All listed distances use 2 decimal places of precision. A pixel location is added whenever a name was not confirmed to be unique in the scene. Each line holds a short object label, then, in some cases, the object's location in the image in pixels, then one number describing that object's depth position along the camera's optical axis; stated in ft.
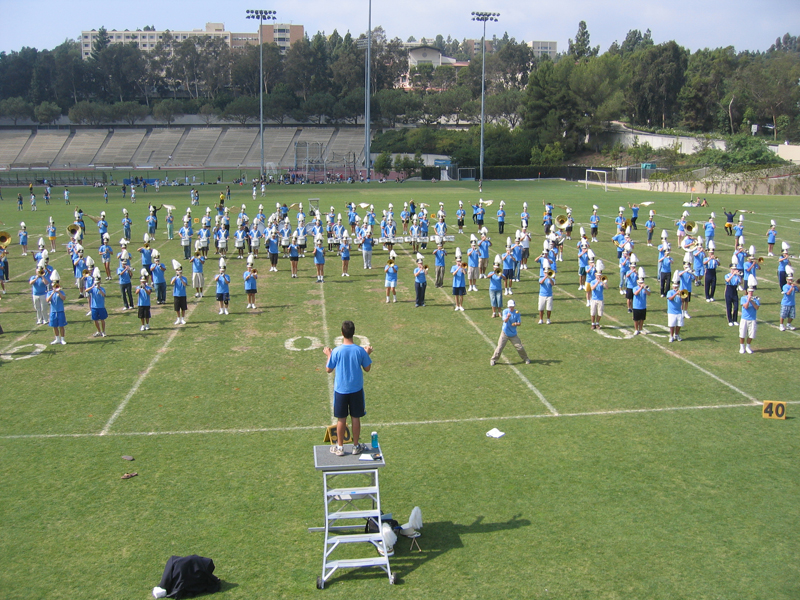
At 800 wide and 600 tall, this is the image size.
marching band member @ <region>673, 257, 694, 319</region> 58.49
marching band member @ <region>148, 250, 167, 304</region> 64.85
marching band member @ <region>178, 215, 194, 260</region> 86.48
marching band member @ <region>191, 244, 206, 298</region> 69.41
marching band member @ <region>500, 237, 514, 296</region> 70.69
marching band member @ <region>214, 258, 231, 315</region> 62.49
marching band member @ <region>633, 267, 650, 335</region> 53.62
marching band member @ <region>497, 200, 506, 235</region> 109.94
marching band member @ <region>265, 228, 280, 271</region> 84.12
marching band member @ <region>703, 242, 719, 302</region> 65.72
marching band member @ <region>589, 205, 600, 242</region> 99.60
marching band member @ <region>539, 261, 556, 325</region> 58.13
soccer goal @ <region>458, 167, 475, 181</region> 255.91
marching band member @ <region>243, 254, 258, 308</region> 64.18
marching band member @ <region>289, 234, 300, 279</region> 80.28
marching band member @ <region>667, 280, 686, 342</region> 51.88
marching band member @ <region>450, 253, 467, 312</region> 62.39
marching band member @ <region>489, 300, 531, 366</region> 47.01
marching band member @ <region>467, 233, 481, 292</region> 69.82
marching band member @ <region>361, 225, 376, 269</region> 83.82
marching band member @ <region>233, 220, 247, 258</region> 91.66
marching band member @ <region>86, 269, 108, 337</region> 54.65
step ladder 23.73
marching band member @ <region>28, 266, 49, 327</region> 57.72
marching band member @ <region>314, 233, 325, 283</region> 76.63
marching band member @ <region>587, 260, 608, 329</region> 56.13
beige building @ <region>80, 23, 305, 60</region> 555.28
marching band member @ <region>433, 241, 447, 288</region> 72.54
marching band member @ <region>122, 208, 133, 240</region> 101.02
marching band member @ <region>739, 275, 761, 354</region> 49.57
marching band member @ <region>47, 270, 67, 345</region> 52.42
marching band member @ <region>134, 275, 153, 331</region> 56.54
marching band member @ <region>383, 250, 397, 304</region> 66.52
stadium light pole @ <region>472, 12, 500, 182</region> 215.94
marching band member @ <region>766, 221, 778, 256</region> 85.81
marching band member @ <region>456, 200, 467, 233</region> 113.09
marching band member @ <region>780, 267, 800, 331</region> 54.60
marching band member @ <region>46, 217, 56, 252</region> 95.14
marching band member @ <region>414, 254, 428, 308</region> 64.85
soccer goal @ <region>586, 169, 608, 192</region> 230.19
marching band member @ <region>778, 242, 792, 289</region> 62.11
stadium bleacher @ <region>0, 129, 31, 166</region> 317.09
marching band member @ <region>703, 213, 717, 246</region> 85.46
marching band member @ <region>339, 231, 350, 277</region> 79.41
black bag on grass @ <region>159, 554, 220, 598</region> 22.77
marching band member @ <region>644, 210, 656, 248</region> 99.35
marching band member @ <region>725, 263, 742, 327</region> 57.51
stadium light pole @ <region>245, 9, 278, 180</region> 237.04
